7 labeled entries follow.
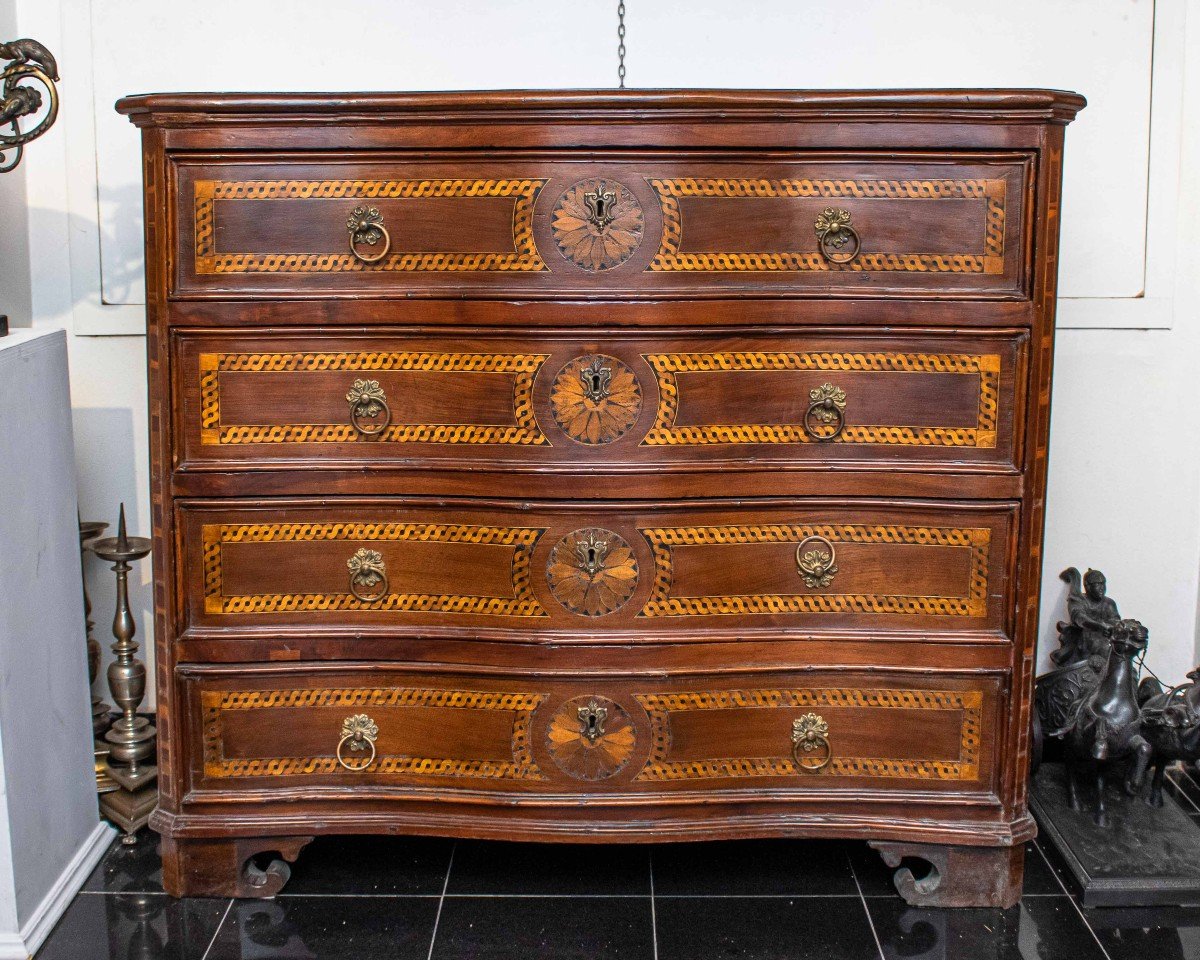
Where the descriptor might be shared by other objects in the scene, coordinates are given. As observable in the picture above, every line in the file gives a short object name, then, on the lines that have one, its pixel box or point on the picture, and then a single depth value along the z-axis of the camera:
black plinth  2.60
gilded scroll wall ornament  2.36
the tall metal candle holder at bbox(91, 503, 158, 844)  2.83
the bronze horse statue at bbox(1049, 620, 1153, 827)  2.71
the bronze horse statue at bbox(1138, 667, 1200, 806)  2.68
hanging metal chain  2.94
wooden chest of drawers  2.26
